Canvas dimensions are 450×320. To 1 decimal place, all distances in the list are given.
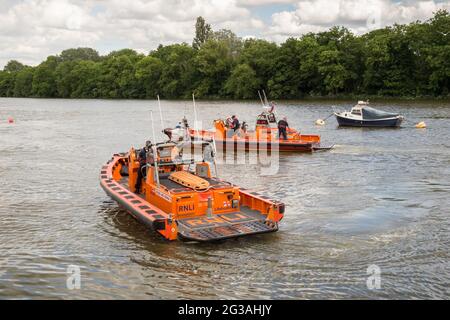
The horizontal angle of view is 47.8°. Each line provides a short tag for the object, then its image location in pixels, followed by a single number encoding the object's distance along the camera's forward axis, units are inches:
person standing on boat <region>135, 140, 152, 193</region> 502.6
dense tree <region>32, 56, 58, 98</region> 4318.4
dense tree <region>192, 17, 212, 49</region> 4284.0
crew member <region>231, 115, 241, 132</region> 971.3
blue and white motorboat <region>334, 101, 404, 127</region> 1311.5
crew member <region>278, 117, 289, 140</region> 928.3
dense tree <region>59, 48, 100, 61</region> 6154.0
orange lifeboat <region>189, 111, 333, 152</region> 914.1
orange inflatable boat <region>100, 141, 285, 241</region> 405.7
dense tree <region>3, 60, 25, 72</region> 6082.7
